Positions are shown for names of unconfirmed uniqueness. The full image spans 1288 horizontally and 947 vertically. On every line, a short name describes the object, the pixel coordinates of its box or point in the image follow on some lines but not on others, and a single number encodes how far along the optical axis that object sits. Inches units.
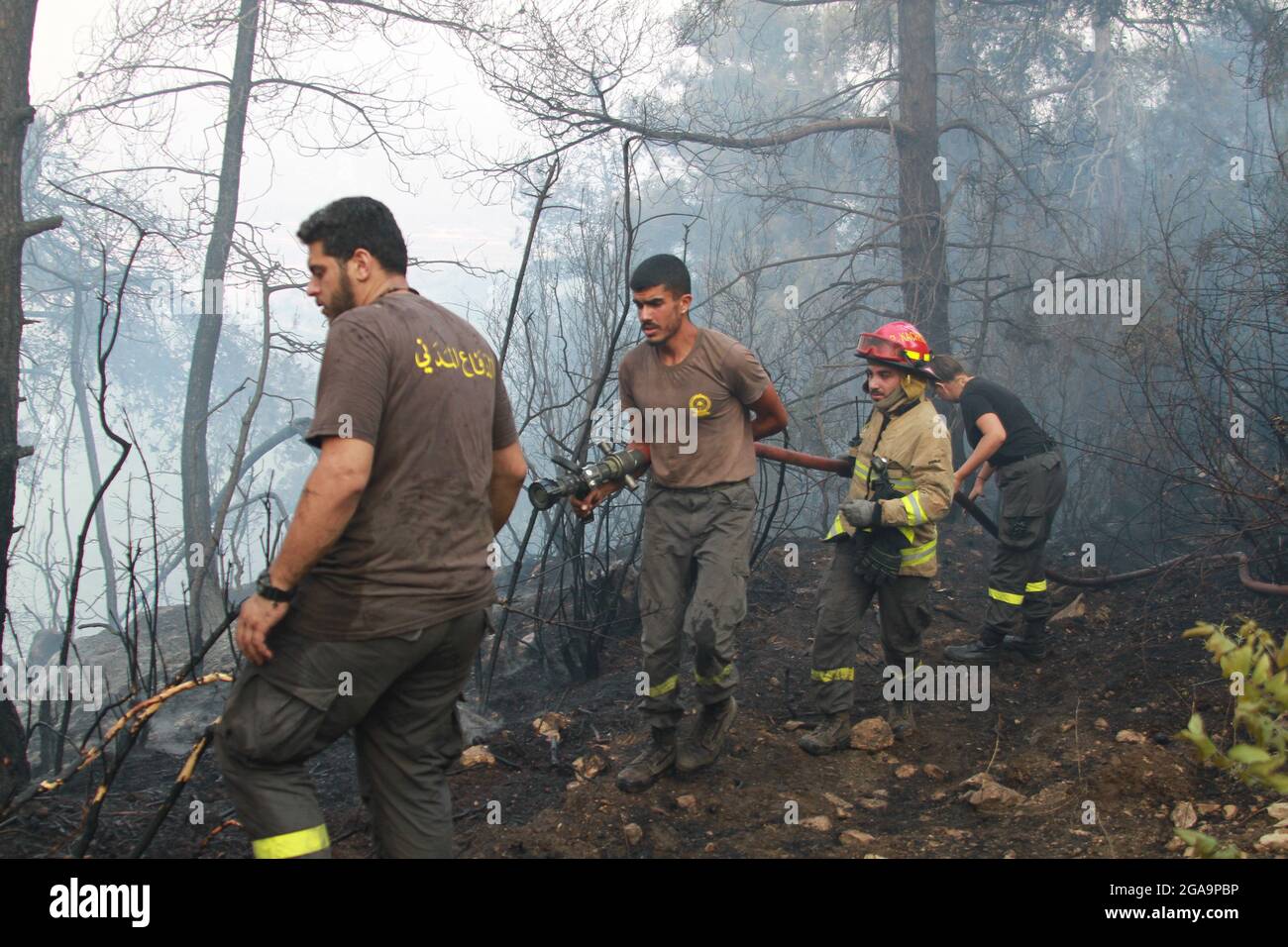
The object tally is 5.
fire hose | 186.7
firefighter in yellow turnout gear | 173.3
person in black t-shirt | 231.3
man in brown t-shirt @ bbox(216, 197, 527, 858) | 95.7
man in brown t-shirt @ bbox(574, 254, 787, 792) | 160.1
